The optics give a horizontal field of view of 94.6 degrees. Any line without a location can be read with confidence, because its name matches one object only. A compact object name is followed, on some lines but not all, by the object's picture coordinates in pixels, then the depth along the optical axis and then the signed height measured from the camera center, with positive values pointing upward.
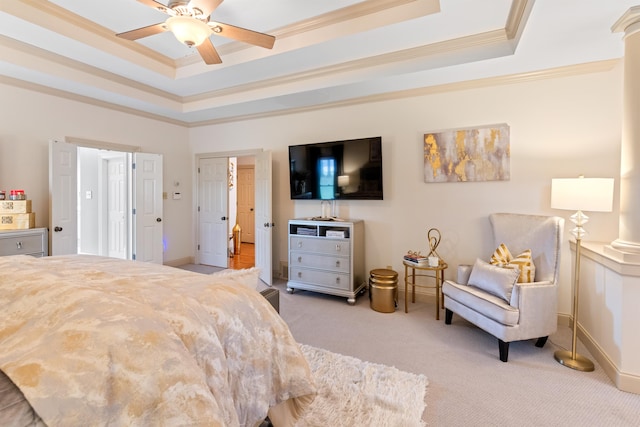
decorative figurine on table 3.58 -0.42
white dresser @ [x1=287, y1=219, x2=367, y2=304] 3.73 -0.68
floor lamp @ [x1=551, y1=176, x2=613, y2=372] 2.28 +0.04
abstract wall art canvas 3.33 +0.61
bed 0.73 -0.44
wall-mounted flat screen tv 3.86 +0.50
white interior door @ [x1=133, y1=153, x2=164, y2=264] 4.73 -0.04
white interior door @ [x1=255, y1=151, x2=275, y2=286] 4.46 -0.18
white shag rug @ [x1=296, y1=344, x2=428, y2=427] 1.77 -1.27
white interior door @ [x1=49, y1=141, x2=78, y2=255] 3.69 +0.08
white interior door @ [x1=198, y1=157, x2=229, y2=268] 5.42 -0.12
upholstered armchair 2.44 -0.70
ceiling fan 2.09 +1.36
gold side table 3.30 -0.88
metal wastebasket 3.44 -1.00
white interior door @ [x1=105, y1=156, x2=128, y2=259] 5.30 -0.07
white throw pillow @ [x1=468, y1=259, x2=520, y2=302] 2.56 -0.66
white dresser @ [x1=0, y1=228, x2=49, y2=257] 3.10 -0.42
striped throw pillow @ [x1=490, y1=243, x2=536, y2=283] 2.70 -0.53
